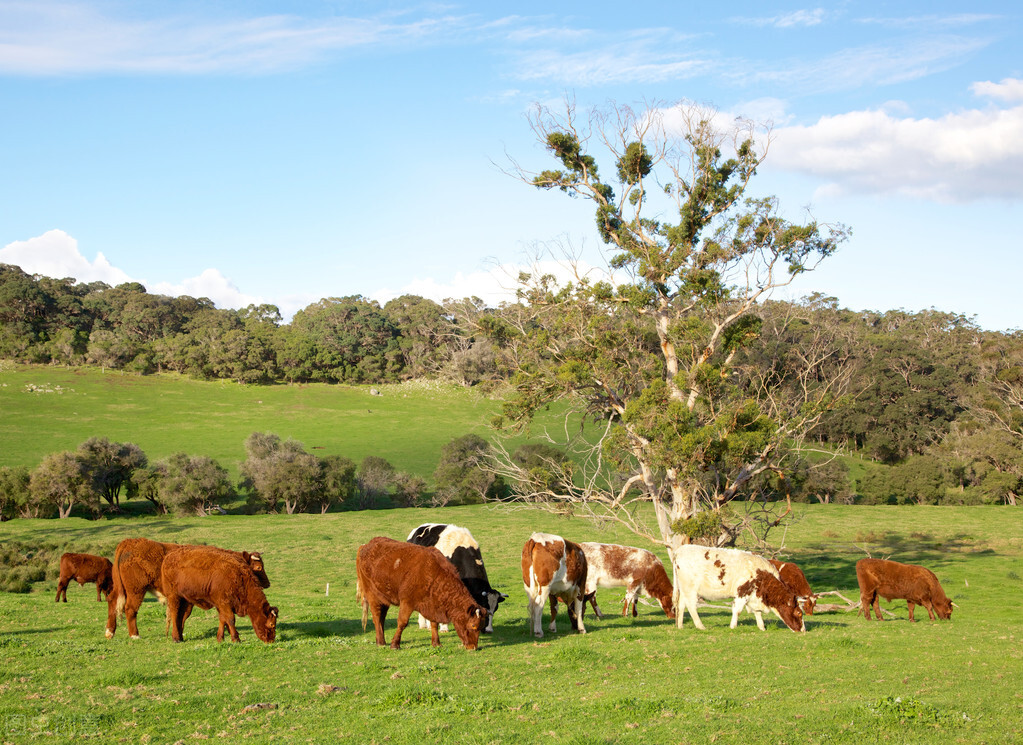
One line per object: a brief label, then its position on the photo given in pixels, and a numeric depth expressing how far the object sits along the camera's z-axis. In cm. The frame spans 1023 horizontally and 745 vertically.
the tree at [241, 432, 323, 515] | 5056
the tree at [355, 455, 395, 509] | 5453
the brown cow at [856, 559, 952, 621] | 1927
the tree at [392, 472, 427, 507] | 5500
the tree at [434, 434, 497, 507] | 5494
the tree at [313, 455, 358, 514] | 5169
